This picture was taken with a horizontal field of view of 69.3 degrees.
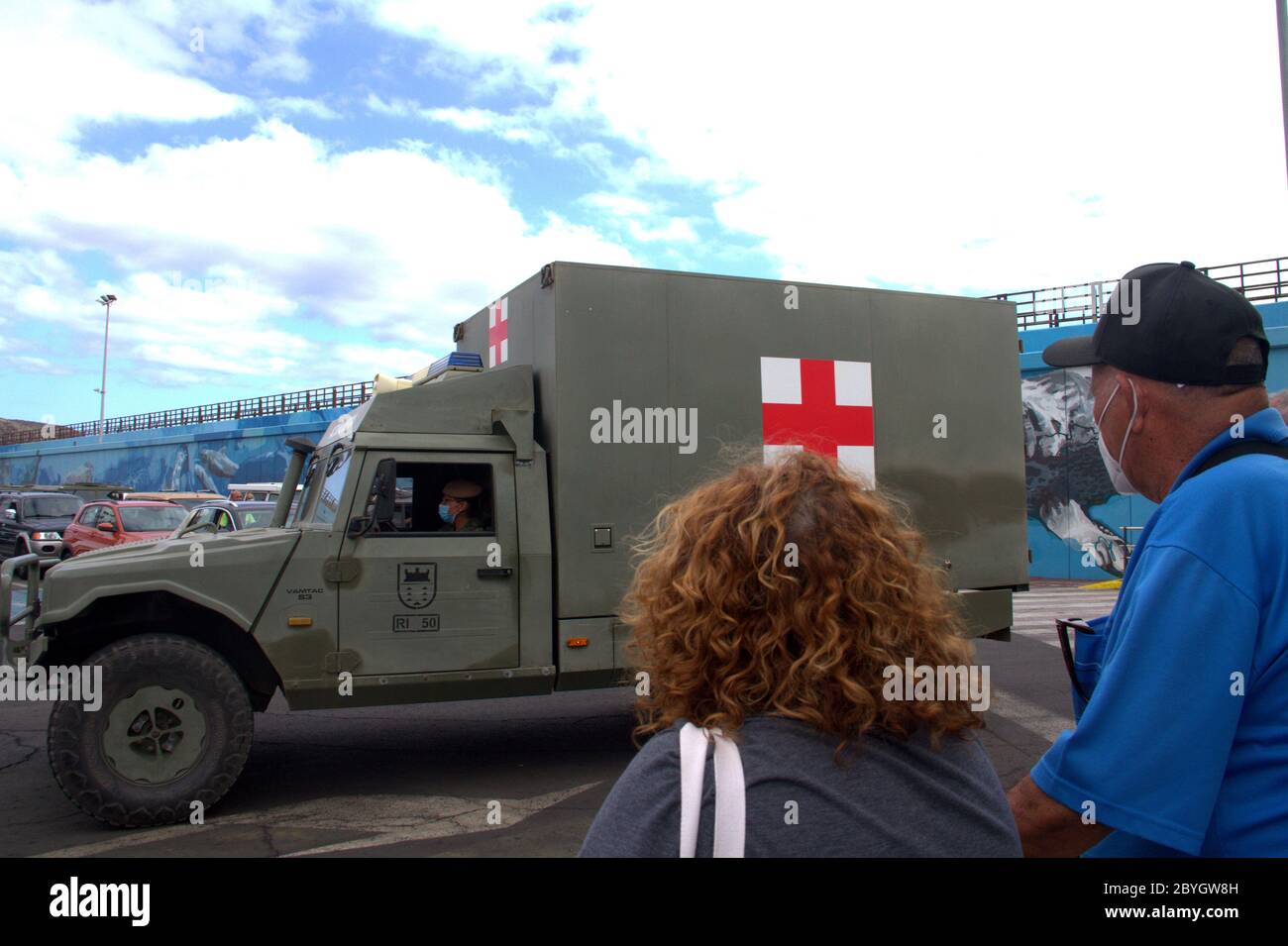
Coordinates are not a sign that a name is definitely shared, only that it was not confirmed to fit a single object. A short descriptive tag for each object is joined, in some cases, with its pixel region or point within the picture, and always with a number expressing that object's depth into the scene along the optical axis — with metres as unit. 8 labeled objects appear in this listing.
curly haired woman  1.27
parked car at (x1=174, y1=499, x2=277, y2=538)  11.04
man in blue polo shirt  1.36
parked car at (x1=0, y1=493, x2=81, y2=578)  21.78
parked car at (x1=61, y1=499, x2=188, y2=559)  15.59
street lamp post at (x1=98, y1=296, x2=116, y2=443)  75.24
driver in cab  6.03
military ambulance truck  5.31
